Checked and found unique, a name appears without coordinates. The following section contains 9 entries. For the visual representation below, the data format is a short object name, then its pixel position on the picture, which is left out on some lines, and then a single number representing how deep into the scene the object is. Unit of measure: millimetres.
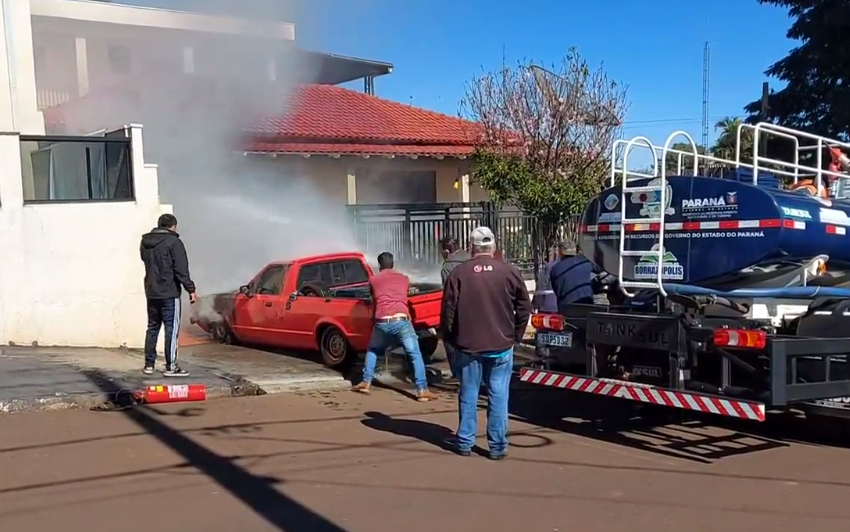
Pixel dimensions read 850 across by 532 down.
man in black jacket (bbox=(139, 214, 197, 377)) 9219
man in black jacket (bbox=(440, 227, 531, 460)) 6605
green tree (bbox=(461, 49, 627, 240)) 15117
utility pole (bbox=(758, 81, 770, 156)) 16000
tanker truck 6668
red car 10477
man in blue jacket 8969
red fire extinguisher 8461
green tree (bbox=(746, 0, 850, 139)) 20102
